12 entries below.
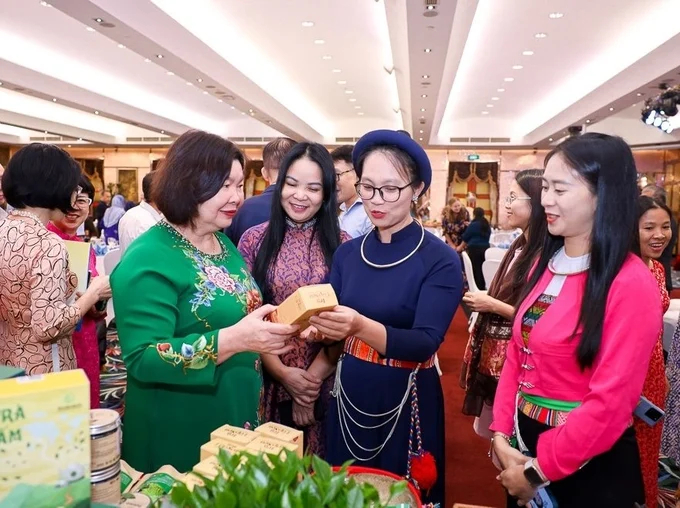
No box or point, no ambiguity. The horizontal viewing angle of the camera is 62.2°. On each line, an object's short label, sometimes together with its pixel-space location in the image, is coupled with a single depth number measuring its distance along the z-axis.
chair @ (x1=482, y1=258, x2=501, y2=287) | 5.55
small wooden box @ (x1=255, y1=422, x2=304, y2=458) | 1.06
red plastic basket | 1.12
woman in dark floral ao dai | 2.12
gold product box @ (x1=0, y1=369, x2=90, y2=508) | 0.73
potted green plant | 0.74
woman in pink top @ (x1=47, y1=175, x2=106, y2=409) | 2.63
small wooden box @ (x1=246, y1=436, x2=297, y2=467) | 1.01
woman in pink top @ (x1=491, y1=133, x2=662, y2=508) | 1.30
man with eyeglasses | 3.78
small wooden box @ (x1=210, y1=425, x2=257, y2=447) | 1.06
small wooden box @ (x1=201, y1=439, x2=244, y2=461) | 1.03
